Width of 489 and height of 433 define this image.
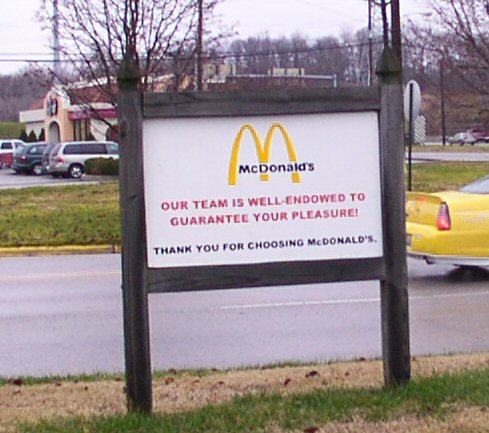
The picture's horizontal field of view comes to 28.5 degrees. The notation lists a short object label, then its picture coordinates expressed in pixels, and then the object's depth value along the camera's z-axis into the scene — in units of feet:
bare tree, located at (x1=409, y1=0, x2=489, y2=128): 71.36
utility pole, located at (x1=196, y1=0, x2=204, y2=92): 74.39
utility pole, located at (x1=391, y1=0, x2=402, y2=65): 84.12
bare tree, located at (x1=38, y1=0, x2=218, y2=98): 67.67
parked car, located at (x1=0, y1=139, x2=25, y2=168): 188.03
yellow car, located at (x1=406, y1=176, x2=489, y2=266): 40.50
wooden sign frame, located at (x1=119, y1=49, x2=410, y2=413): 17.87
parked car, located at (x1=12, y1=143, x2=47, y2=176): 156.56
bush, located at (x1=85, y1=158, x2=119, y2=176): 131.03
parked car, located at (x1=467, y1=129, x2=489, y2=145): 287.89
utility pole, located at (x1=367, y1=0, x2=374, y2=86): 116.98
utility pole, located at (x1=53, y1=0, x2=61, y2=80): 70.59
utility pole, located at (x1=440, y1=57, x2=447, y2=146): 81.48
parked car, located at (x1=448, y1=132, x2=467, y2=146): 289.53
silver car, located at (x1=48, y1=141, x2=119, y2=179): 138.62
